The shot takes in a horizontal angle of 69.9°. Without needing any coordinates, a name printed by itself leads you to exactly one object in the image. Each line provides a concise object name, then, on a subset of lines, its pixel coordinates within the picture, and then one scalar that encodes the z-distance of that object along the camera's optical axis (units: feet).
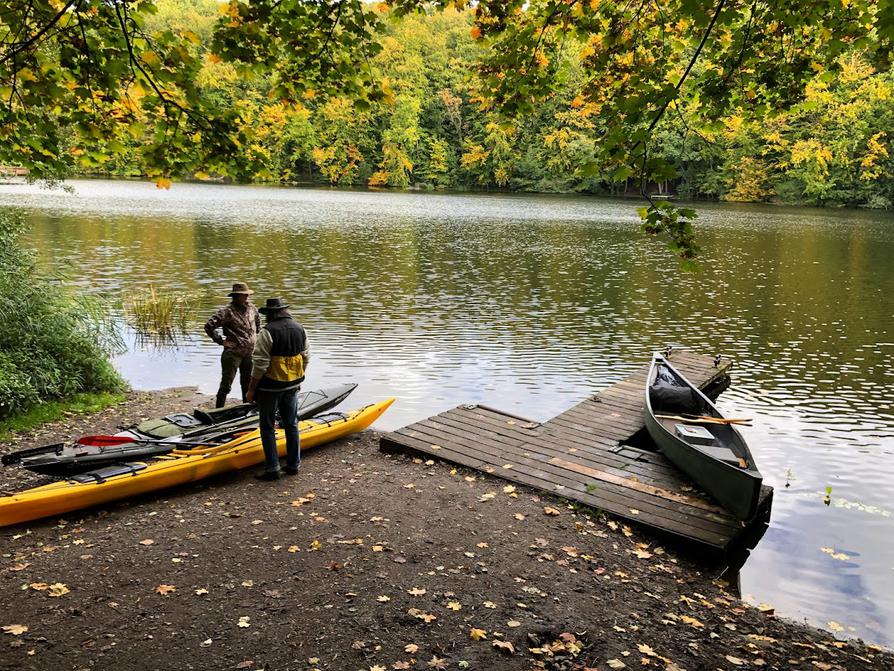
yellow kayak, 19.02
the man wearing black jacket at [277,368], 21.58
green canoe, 21.83
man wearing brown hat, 29.01
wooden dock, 22.44
